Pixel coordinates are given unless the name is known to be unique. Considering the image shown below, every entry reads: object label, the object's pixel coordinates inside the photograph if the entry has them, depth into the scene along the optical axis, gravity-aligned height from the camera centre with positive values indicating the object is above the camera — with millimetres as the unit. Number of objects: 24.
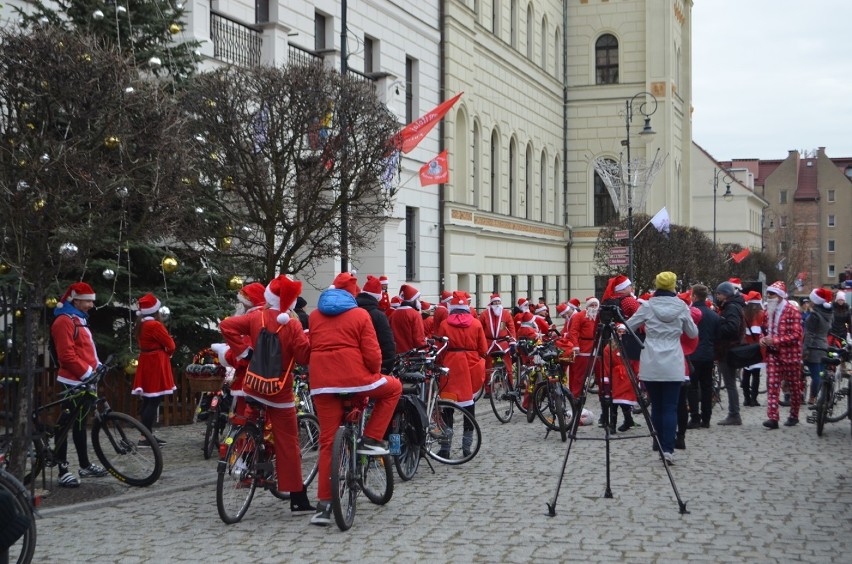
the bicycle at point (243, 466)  8500 -1434
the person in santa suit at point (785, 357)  14820 -1013
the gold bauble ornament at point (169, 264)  13445 +191
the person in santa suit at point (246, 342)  9742 -571
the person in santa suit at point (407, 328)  13320 -568
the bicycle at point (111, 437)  10000 -1421
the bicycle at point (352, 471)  8266 -1488
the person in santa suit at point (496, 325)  18516 -729
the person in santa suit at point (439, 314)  17297 -516
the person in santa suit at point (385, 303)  15547 -320
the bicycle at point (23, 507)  5867 -1195
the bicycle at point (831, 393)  13844 -1412
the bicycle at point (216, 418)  11766 -1477
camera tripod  9188 -495
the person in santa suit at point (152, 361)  12516 -918
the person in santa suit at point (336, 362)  8516 -626
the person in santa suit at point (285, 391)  8711 -860
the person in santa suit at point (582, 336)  14742 -724
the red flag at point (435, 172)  26125 +2549
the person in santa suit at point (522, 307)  21781 -558
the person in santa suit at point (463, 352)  12203 -799
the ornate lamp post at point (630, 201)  30572 +2301
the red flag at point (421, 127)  20547 +2959
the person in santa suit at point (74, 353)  10211 -684
